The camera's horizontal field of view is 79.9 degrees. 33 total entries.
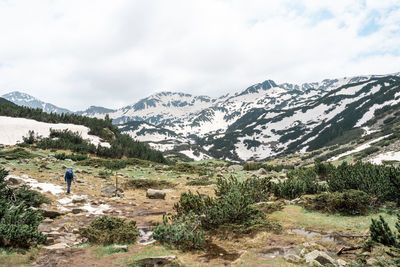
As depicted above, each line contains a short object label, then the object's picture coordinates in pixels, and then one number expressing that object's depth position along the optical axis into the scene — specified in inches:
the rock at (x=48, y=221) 414.0
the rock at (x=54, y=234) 353.8
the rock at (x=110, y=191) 664.4
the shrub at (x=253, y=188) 494.8
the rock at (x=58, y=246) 305.9
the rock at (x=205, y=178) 1065.7
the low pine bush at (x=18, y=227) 274.3
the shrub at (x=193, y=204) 421.1
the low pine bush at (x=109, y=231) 341.4
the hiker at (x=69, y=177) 615.5
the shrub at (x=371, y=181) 433.4
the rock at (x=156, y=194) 692.1
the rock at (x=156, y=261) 255.2
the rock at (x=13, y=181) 520.7
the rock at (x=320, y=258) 236.5
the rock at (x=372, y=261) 219.9
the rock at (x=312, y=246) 288.8
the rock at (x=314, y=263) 229.8
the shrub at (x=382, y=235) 239.6
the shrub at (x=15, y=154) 955.4
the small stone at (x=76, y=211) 490.3
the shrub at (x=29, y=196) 436.5
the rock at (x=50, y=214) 437.9
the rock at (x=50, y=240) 323.0
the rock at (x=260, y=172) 1212.0
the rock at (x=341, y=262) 236.1
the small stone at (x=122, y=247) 309.7
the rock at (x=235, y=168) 1641.2
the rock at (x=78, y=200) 558.4
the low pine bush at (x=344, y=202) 420.8
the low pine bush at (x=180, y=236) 322.0
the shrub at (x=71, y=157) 1185.4
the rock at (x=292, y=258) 254.9
